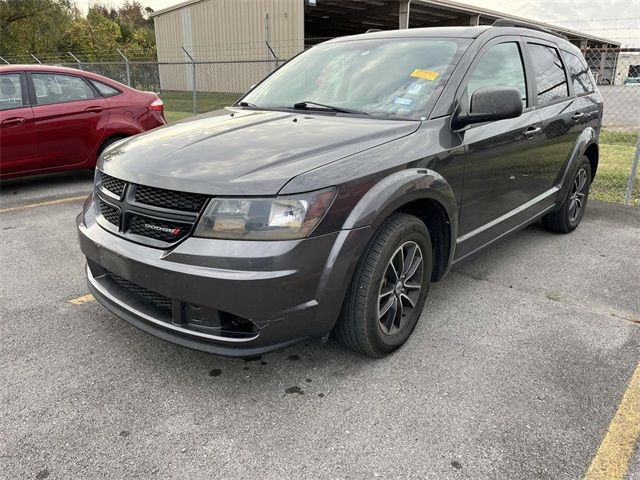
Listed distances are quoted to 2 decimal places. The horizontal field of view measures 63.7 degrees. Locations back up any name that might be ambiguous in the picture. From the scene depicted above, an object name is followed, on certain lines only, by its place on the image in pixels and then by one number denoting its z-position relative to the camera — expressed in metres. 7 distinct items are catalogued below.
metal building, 21.92
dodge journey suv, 2.24
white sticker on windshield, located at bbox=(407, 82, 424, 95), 3.12
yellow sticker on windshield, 3.15
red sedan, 6.04
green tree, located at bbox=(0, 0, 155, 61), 27.28
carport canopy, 22.05
